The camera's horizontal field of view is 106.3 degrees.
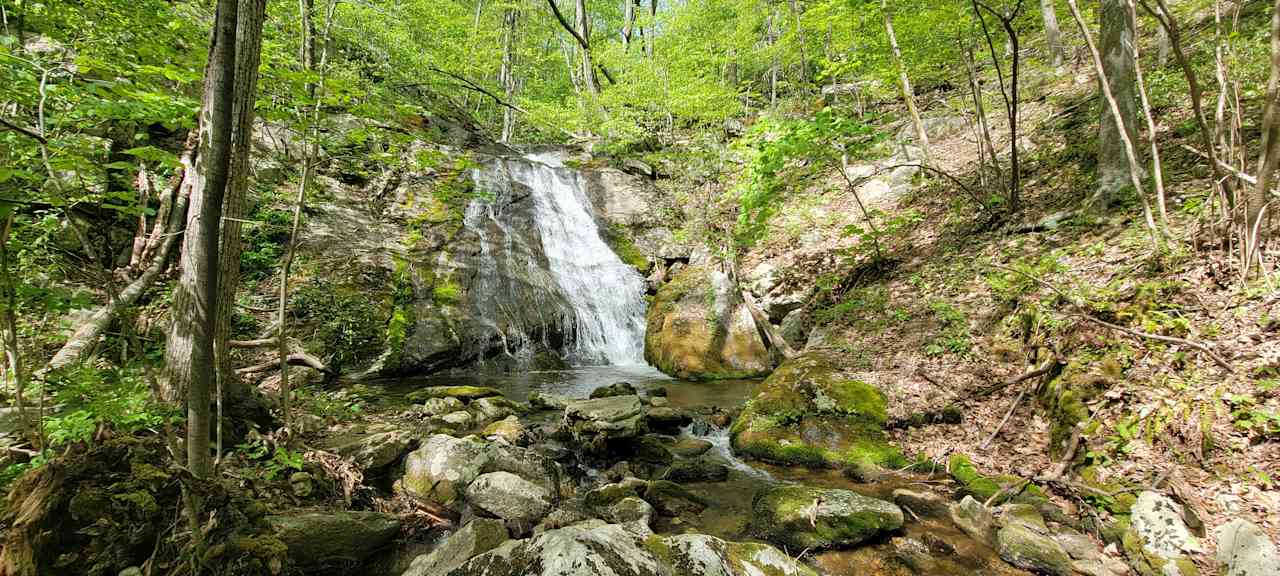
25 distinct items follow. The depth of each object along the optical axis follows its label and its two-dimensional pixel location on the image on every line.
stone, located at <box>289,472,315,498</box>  3.65
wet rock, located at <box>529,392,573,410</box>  7.43
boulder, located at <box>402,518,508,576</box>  3.20
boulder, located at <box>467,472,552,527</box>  4.03
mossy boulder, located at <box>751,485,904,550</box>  3.68
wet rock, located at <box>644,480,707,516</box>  4.38
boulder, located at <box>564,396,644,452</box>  5.86
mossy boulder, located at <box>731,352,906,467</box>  5.14
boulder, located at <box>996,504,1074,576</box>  3.17
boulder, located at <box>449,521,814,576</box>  2.53
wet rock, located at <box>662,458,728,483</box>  5.04
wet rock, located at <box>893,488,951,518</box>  3.99
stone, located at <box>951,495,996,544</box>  3.61
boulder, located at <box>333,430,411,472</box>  4.37
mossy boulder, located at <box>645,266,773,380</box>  9.79
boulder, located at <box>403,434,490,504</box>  4.28
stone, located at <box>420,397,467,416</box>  6.50
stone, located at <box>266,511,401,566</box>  2.99
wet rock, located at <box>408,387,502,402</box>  7.31
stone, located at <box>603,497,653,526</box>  4.08
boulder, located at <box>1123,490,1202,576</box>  2.78
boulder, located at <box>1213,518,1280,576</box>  2.46
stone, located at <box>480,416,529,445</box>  5.70
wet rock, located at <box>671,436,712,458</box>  5.78
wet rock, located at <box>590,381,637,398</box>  7.72
